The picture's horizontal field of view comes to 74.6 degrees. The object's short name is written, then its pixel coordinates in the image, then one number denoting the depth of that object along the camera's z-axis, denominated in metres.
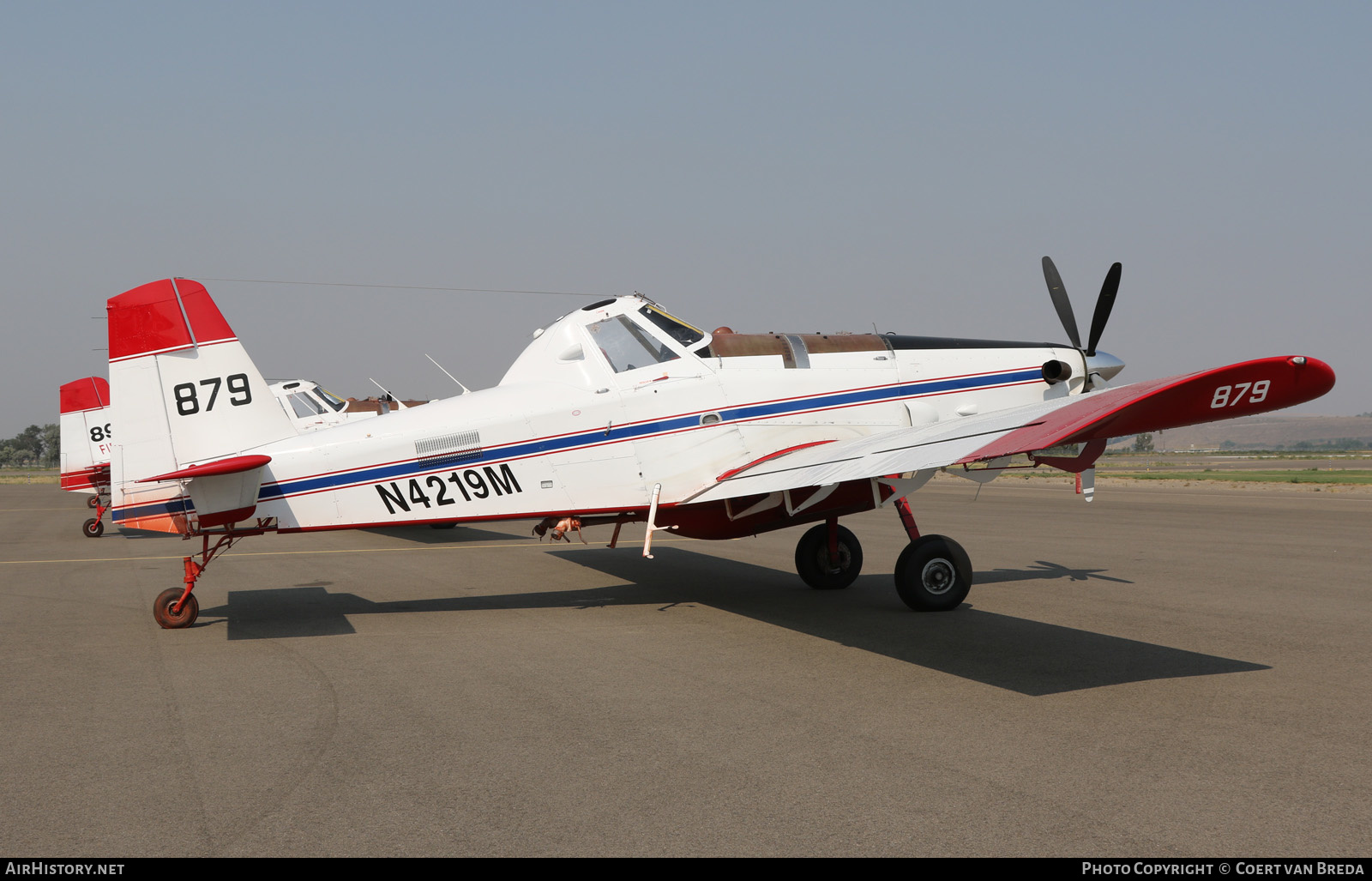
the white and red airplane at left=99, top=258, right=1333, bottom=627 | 8.25
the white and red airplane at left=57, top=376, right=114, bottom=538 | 22.72
